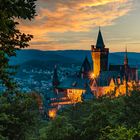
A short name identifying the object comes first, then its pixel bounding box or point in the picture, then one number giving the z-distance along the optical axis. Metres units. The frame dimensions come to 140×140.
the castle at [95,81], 161.88
